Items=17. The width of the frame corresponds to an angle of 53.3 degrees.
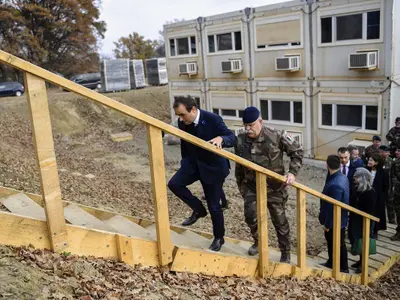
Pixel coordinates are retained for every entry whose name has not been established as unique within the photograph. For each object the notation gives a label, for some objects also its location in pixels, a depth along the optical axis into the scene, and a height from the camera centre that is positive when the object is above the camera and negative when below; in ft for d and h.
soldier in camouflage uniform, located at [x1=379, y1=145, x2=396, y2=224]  23.52 -7.70
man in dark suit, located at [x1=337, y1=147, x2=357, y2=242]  19.99 -5.91
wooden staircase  9.29 -4.21
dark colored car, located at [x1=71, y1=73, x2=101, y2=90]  103.76 -0.87
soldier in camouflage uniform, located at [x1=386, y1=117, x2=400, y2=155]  34.42 -7.01
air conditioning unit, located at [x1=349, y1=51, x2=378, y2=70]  45.52 -0.30
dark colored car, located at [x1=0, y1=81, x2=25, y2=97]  88.43 -1.66
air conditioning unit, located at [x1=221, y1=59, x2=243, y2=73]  60.95 +0.09
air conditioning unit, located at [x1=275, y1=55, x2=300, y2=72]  53.06 -0.08
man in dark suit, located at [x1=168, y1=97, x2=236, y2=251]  13.89 -2.97
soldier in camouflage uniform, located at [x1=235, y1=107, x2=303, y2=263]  14.66 -3.49
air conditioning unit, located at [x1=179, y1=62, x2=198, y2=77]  68.90 +0.19
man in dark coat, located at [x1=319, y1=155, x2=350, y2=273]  17.24 -6.20
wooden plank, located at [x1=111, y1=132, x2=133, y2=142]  70.06 -10.91
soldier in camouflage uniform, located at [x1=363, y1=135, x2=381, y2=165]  26.01 -6.43
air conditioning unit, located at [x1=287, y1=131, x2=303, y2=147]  55.52 -10.03
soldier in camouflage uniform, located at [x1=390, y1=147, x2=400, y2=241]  24.16 -7.86
